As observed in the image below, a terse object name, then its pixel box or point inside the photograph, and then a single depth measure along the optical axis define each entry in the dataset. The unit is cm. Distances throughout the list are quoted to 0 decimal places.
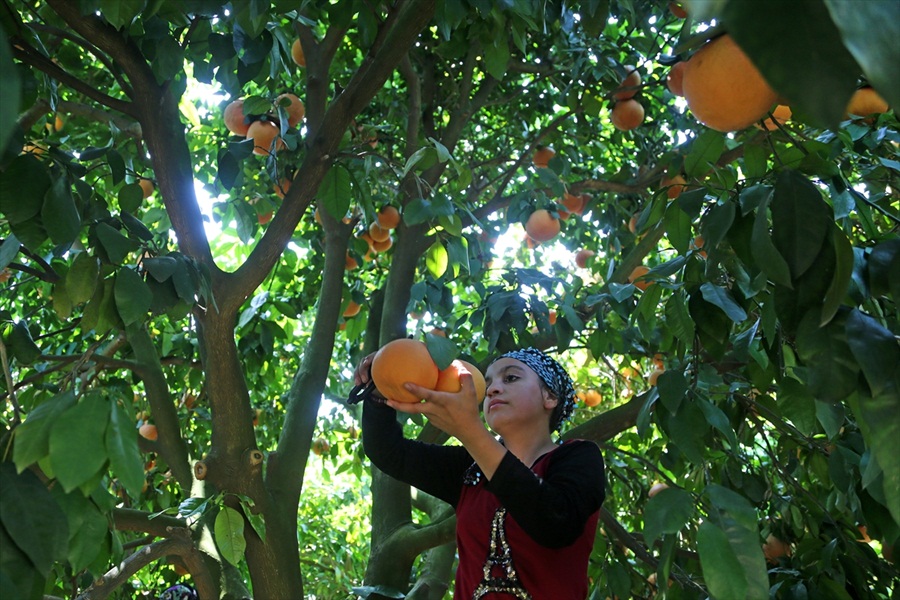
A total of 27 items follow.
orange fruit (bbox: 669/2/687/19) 340
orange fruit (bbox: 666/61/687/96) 228
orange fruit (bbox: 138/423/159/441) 424
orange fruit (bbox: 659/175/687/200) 374
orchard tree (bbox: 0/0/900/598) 98
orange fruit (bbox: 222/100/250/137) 335
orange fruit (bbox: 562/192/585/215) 437
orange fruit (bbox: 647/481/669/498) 365
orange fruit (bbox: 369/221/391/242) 390
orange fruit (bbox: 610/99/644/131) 386
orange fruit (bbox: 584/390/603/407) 542
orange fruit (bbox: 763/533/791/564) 312
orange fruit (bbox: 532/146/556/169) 410
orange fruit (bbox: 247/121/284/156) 317
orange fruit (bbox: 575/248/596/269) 507
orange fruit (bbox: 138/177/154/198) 393
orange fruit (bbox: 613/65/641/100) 368
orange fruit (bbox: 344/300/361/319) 397
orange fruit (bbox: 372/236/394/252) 407
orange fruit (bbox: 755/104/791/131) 191
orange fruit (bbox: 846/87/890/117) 234
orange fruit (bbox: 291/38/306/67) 353
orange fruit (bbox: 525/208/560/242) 389
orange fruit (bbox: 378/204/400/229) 375
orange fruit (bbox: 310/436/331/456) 555
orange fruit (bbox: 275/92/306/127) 320
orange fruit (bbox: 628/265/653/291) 366
